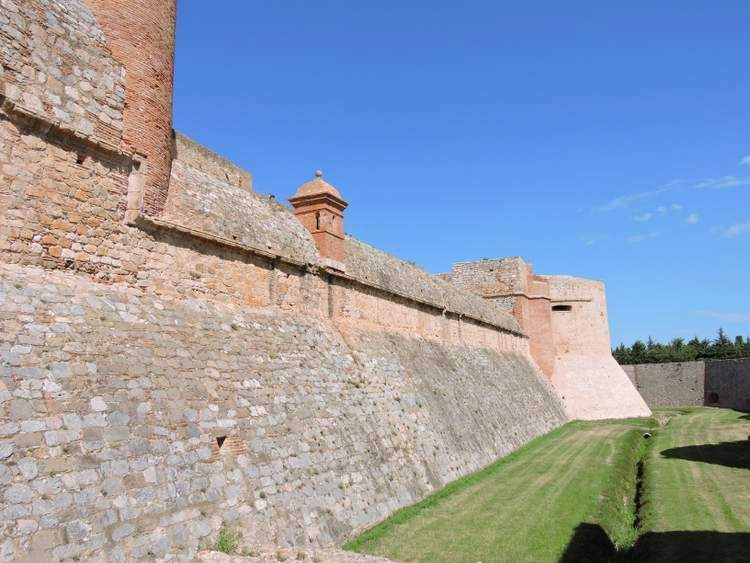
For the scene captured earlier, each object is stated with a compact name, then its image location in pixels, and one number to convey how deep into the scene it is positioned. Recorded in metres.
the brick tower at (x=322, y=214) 12.45
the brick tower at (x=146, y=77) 7.84
